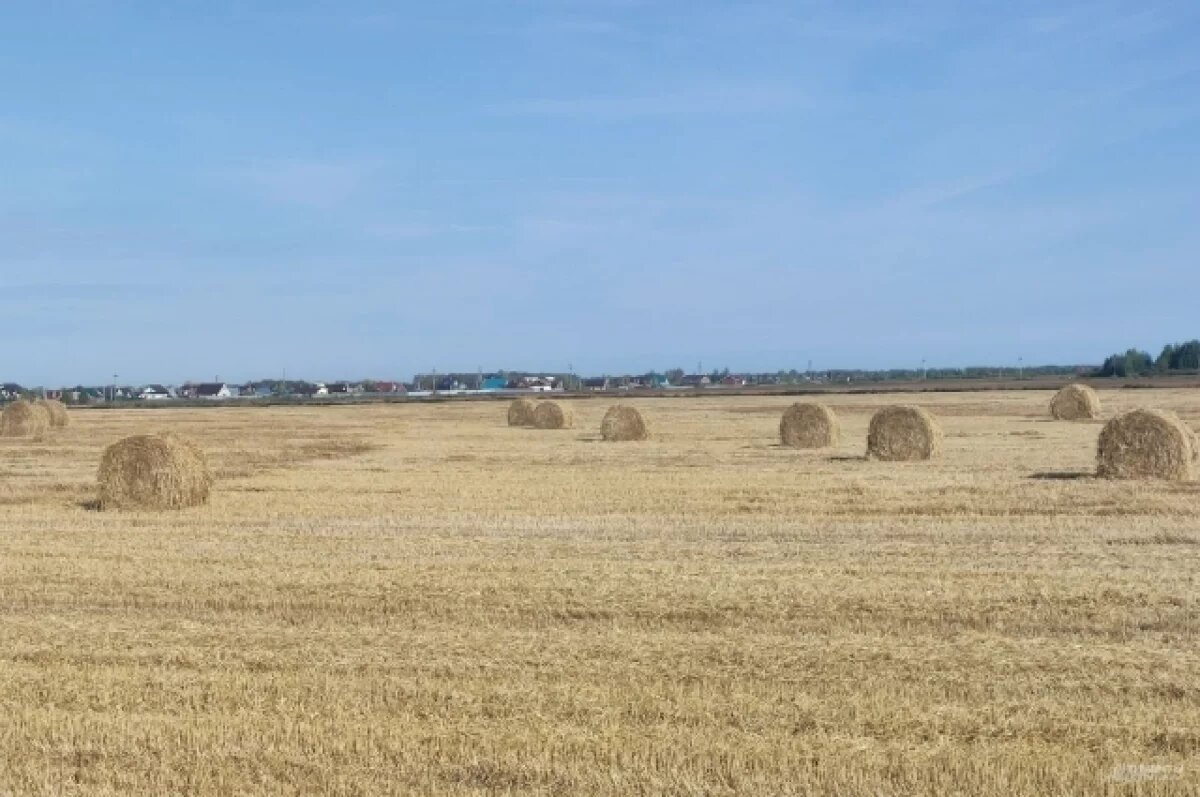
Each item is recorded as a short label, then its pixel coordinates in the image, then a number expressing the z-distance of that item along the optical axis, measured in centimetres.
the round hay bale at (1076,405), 4309
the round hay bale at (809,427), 3145
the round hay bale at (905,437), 2652
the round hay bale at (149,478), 1908
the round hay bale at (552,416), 4519
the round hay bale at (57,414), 4681
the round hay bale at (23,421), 4131
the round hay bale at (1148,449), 2117
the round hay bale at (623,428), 3609
